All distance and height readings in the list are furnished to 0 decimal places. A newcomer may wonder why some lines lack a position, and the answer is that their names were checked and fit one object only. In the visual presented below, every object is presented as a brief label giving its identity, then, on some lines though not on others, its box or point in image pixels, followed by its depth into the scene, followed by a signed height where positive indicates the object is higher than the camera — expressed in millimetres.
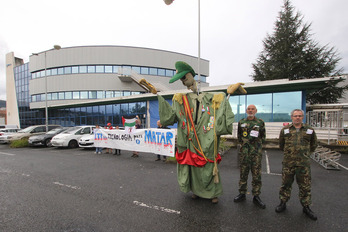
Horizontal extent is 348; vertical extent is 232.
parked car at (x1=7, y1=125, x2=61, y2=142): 13422 -1845
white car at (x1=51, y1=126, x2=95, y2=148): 11008 -1756
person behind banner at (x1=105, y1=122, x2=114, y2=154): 9381 -2204
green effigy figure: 3027 -367
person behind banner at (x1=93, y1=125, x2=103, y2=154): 9338 -2201
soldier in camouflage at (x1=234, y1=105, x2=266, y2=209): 3115 -761
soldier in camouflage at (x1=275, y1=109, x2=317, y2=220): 2746 -818
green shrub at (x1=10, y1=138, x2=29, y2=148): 12141 -2370
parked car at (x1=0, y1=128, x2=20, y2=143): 14156 -2002
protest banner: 6801 -1401
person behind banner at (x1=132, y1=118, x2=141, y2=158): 8193 -797
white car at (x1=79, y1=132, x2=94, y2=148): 10438 -1938
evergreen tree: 17891 +5618
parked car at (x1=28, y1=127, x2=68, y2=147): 12039 -2107
